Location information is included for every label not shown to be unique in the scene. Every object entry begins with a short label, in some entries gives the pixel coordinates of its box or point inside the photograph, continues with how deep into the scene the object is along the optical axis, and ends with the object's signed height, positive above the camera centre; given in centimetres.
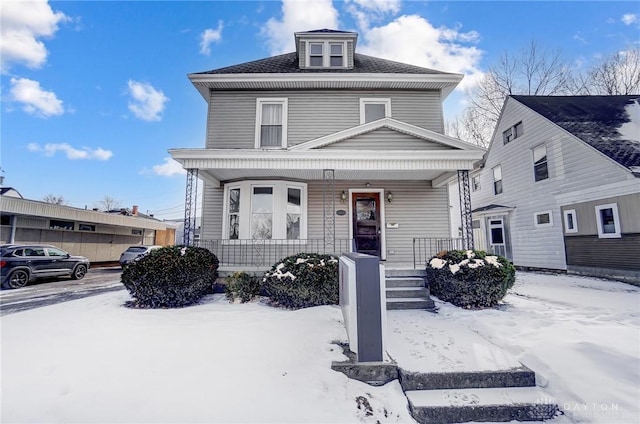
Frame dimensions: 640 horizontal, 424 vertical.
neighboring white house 859 +205
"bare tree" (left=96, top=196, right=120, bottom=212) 4331 +645
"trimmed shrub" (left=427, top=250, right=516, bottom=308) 554 -81
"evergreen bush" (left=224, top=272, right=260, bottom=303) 626 -105
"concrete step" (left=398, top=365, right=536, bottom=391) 288 -147
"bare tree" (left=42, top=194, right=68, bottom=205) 3682 +607
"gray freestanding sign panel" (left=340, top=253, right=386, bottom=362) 304 -76
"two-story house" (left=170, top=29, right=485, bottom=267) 693 +212
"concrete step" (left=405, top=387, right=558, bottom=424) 253 -157
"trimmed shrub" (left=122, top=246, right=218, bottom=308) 579 -80
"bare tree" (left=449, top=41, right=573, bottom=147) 1705 +1046
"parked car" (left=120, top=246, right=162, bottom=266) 1506 -53
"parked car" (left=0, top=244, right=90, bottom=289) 951 -81
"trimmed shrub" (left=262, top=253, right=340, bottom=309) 564 -90
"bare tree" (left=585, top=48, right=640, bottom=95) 1606 +1001
